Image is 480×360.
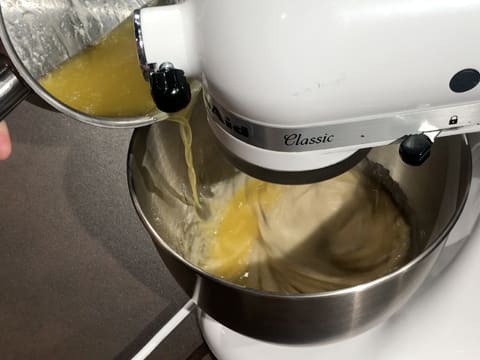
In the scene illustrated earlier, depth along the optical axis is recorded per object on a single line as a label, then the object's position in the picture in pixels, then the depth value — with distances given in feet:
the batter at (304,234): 2.46
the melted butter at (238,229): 2.56
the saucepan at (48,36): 1.72
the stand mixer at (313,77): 1.26
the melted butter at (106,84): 1.82
